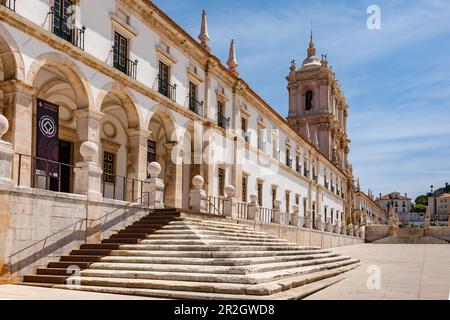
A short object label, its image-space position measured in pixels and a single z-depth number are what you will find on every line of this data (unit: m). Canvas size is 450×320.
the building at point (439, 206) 148.77
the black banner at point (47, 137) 13.78
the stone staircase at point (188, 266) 9.07
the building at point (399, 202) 168.50
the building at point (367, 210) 63.95
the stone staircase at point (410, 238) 44.31
